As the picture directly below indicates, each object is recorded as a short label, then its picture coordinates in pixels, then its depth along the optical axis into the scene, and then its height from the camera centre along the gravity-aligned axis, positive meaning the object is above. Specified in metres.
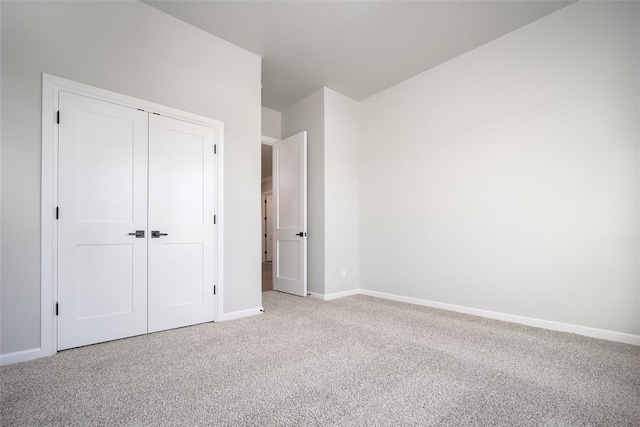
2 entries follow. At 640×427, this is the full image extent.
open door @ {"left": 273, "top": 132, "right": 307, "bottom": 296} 4.30 +0.03
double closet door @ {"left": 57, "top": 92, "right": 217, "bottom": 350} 2.30 -0.05
